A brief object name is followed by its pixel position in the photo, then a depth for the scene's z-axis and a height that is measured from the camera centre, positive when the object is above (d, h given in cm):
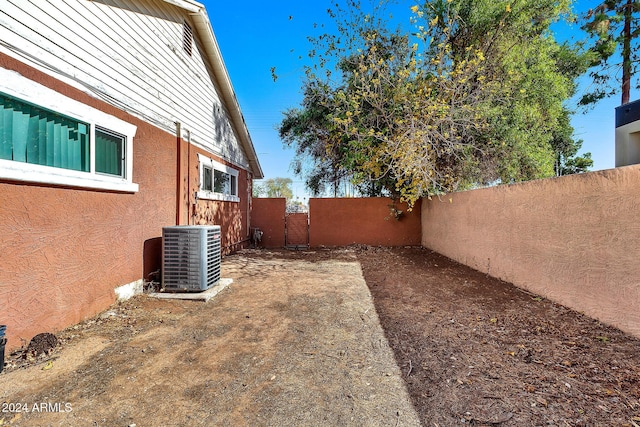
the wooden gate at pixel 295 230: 1188 -80
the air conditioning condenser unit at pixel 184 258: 446 -74
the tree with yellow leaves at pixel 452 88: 729 +352
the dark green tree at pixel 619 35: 1160 +730
